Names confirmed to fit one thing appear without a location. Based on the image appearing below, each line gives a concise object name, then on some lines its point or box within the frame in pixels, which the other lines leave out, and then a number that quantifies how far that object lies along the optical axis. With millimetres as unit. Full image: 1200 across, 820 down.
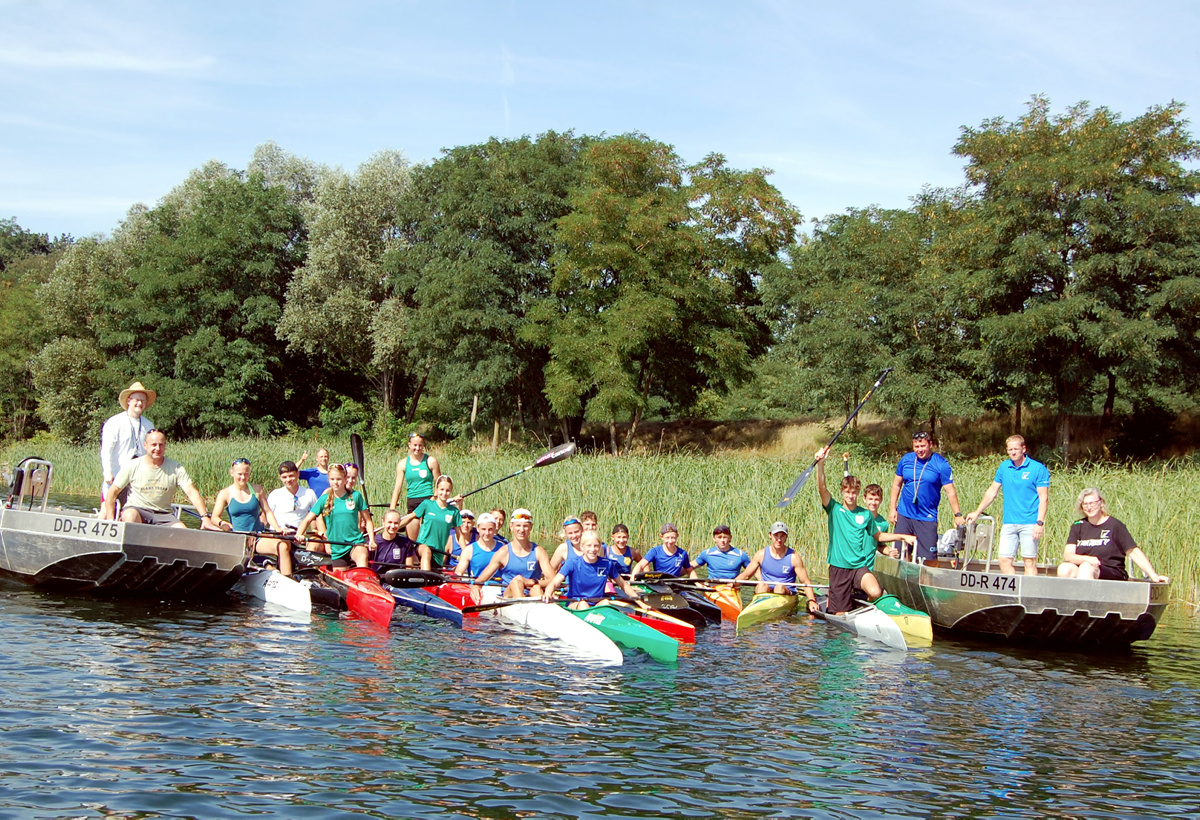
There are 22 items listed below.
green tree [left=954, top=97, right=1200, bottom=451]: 24922
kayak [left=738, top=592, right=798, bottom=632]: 12109
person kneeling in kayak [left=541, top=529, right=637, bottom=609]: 11062
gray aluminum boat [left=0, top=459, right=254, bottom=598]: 11094
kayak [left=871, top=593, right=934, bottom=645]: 10812
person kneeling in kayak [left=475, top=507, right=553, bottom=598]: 11500
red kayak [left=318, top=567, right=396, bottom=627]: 11262
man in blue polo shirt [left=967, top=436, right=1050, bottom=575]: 11164
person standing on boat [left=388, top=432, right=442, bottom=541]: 14078
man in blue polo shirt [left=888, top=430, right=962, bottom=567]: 12039
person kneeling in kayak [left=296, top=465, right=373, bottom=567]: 12672
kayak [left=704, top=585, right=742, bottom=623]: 12397
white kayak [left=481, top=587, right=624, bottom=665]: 9945
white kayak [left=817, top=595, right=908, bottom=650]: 10766
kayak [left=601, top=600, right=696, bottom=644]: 10734
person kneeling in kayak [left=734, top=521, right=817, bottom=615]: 12984
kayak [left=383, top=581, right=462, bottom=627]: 11484
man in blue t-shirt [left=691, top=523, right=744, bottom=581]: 13641
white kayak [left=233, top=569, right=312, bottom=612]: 11776
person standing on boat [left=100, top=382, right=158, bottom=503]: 11555
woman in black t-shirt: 10414
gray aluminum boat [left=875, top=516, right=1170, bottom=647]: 10141
